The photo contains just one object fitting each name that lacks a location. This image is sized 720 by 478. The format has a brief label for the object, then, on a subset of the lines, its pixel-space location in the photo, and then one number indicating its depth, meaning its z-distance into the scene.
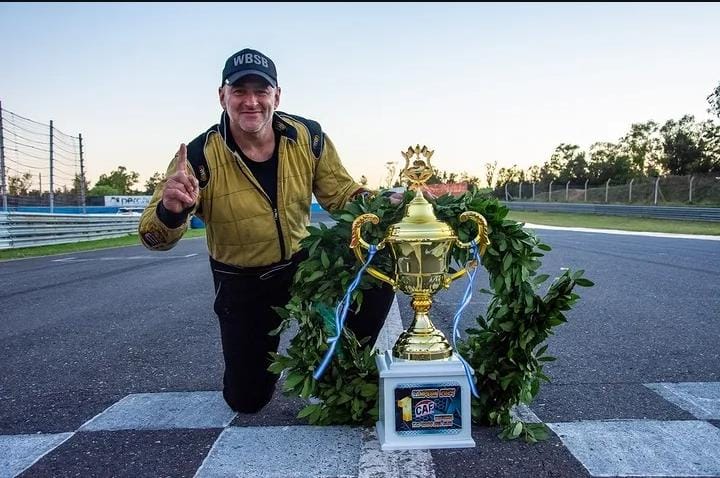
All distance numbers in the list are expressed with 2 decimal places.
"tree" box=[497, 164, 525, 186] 107.35
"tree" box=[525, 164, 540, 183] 108.06
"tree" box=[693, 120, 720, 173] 50.65
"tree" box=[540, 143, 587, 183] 88.44
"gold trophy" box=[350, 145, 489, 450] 2.66
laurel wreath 2.80
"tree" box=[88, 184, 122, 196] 103.41
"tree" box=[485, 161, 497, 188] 105.44
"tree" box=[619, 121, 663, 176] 75.06
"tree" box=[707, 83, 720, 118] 40.73
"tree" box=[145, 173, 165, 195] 116.62
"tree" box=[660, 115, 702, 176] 55.19
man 3.26
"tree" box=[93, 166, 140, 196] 125.00
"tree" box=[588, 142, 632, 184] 75.00
